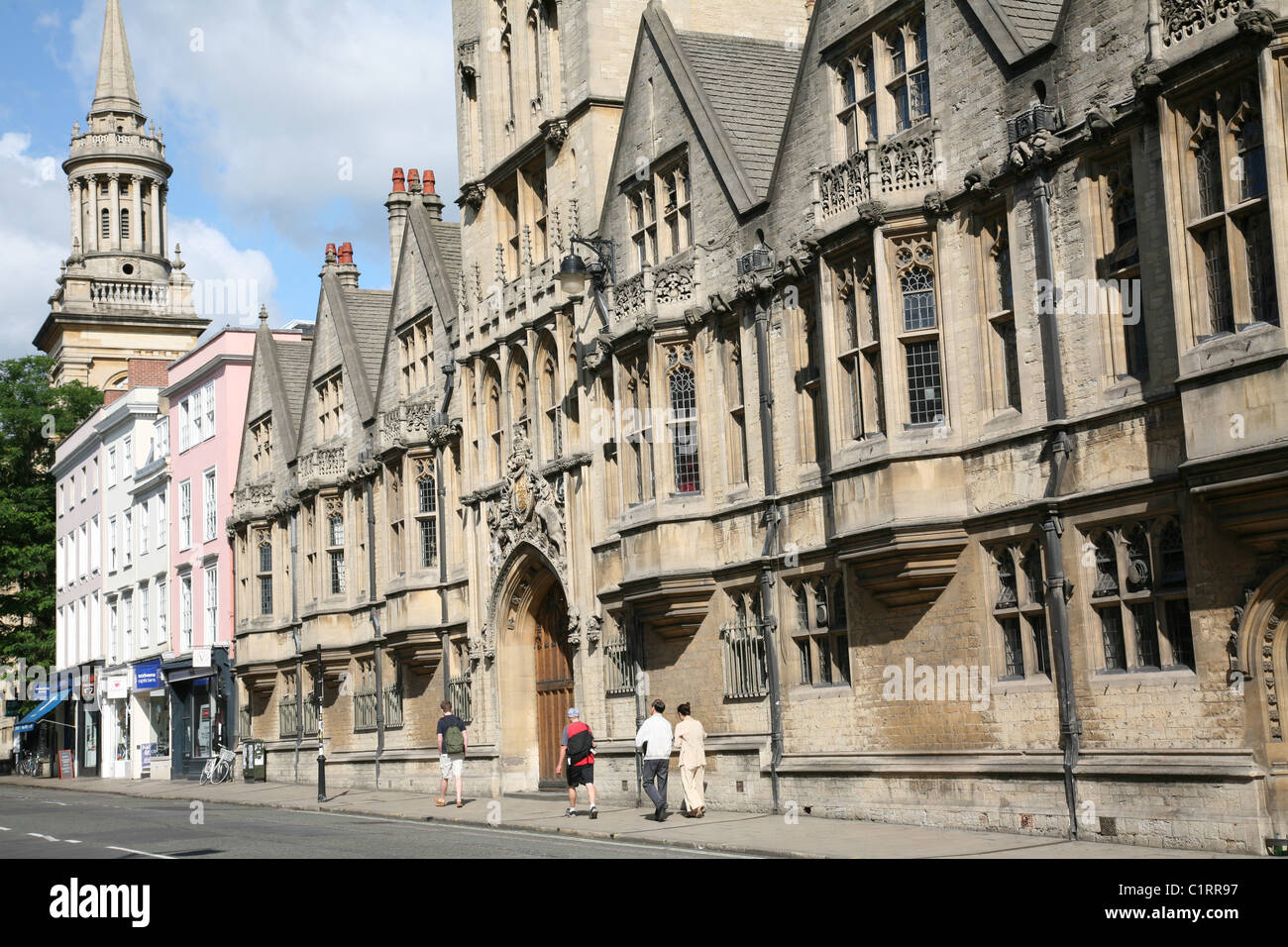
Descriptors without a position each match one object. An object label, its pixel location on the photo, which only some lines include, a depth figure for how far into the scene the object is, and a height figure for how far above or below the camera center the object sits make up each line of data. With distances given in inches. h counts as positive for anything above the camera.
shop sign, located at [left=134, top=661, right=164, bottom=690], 2257.6 +27.7
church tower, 3676.2 +1084.9
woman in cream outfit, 922.7 -52.2
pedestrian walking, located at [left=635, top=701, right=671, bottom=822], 936.3 -45.6
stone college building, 659.4 +140.5
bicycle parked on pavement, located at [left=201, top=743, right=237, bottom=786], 1893.5 -90.0
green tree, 2824.8 +407.2
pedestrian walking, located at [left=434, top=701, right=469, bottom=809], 1229.0 -46.7
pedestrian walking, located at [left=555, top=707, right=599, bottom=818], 994.7 -50.5
